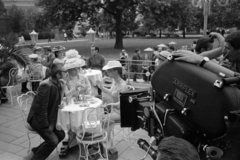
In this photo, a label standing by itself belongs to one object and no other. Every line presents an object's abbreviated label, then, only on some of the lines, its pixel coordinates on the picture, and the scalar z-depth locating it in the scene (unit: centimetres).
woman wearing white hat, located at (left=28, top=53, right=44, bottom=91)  755
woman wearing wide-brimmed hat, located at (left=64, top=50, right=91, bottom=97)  440
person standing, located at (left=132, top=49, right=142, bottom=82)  951
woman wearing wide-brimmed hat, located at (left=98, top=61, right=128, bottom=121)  396
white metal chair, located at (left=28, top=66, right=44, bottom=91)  757
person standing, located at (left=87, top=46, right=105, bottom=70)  836
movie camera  132
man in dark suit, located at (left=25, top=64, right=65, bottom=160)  338
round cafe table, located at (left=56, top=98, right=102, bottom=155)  375
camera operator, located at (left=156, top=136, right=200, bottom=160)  116
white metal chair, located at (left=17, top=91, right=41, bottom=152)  372
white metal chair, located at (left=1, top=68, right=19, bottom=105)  681
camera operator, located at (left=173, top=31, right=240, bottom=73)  198
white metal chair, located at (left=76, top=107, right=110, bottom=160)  346
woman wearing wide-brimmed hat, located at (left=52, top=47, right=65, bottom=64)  791
